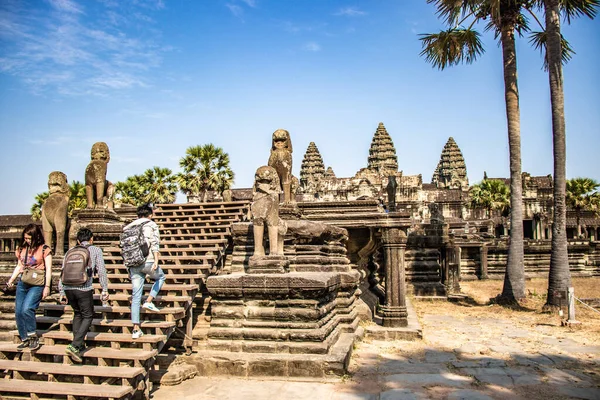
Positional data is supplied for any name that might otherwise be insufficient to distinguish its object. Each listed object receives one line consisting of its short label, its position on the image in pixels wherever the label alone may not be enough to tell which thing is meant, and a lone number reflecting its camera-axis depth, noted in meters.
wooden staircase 5.18
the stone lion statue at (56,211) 9.70
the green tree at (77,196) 33.19
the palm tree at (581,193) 43.69
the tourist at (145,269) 6.11
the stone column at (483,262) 28.49
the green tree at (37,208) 32.73
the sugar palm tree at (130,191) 32.62
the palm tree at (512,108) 15.13
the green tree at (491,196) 49.53
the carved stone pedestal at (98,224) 10.73
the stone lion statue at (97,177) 11.23
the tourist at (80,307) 5.66
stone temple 5.74
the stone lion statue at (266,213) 7.33
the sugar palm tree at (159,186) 31.78
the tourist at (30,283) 6.04
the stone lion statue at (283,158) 9.71
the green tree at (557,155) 13.48
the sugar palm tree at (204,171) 30.42
